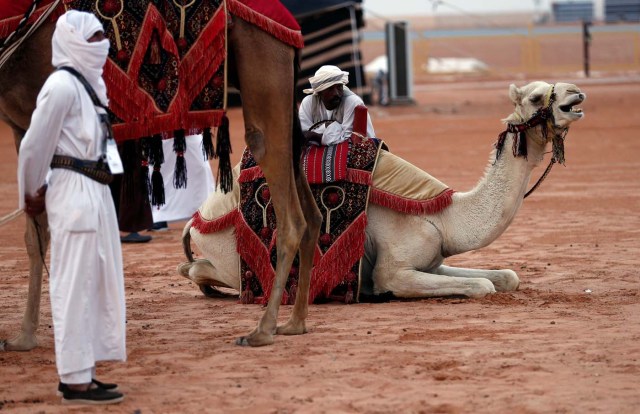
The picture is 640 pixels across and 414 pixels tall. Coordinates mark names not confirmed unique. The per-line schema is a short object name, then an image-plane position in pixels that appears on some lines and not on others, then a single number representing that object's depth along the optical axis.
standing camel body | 12.62
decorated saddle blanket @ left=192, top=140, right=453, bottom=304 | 14.47
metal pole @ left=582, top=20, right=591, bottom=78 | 75.50
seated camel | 14.33
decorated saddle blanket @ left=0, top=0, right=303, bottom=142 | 12.77
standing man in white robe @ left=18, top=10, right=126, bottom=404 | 9.86
